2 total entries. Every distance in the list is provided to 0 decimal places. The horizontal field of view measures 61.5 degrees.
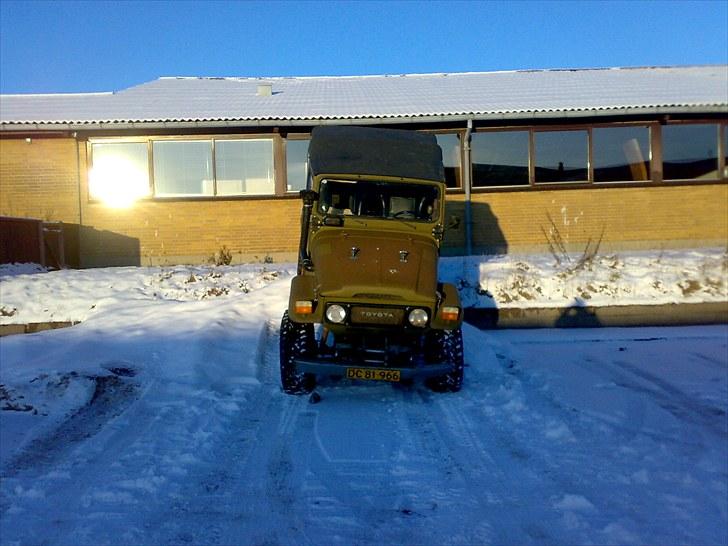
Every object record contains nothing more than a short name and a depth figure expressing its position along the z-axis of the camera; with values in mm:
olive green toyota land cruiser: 6078
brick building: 14531
